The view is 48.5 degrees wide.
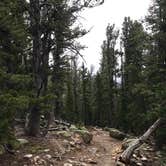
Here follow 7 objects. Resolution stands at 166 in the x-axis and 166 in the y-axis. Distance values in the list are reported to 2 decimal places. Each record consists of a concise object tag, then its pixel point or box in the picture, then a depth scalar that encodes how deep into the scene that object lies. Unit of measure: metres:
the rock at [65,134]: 9.60
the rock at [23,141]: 8.05
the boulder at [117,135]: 13.68
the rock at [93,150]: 9.00
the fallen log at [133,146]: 7.91
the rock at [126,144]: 9.36
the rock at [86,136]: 10.01
